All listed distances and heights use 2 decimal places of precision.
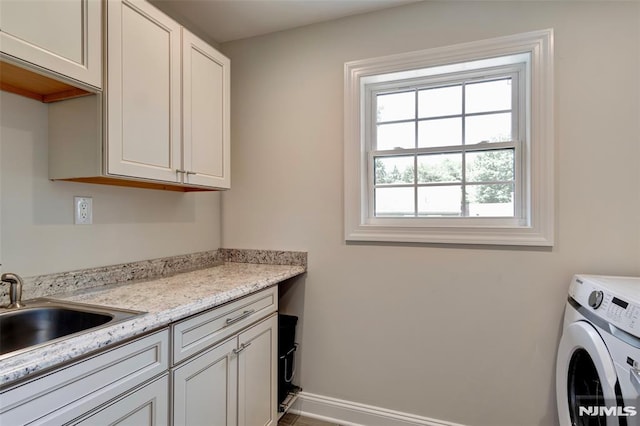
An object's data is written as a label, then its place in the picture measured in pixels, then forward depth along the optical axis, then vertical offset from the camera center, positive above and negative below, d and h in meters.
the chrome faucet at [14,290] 1.11 -0.28
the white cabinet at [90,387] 0.72 -0.46
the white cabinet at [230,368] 1.18 -0.68
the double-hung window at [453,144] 1.63 +0.39
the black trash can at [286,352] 1.94 -0.87
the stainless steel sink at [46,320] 1.07 -0.38
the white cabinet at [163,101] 1.28 +0.52
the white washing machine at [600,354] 1.01 -0.51
